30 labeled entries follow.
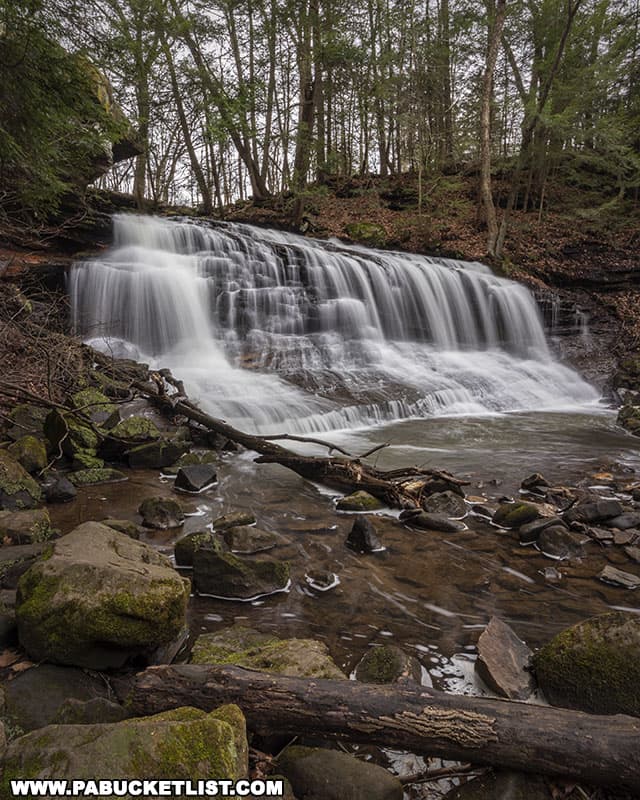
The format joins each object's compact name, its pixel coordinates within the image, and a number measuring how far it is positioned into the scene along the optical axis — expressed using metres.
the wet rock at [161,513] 4.72
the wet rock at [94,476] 5.74
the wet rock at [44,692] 2.01
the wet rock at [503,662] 2.60
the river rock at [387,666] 2.61
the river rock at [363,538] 4.38
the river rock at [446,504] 5.20
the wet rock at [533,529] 4.58
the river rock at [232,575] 3.54
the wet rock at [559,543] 4.36
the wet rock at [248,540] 4.30
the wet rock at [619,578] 3.86
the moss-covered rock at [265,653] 2.43
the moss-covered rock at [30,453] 5.53
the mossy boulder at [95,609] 2.35
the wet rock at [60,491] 5.12
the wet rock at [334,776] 1.84
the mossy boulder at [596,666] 2.35
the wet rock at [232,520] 4.71
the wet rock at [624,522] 4.86
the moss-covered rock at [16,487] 4.64
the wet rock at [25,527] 3.72
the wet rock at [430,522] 4.84
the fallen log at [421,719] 1.78
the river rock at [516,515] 4.87
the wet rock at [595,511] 4.95
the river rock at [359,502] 5.35
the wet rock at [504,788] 1.81
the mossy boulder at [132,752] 1.51
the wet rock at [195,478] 5.80
